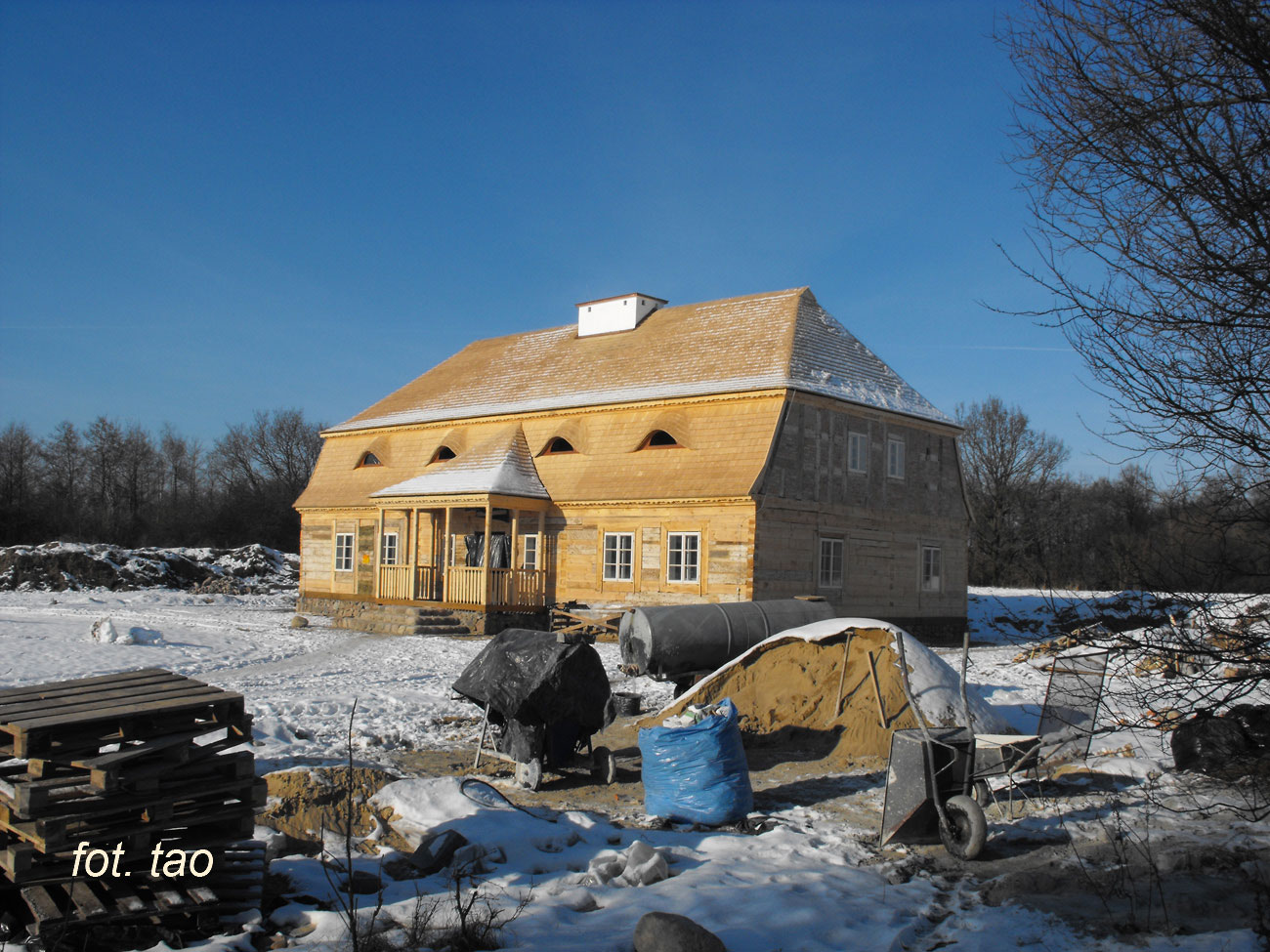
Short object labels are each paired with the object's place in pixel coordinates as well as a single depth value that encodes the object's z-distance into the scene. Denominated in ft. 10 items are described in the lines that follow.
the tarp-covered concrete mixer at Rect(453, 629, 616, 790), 33.09
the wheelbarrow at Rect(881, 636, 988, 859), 25.91
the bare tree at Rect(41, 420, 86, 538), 188.96
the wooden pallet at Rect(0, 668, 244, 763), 18.08
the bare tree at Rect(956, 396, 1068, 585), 151.94
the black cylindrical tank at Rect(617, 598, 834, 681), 45.98
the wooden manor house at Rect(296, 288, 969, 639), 72.18
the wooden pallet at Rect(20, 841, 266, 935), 17.31
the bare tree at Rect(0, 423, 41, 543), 170.60
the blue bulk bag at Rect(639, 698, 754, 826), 28.48
